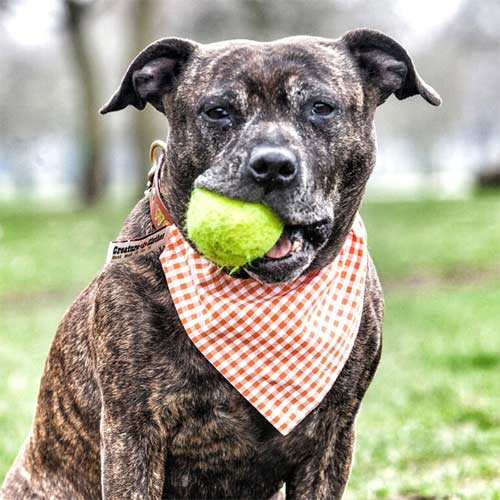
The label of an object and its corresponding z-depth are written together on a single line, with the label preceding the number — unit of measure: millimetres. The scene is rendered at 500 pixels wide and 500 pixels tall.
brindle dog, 3322
